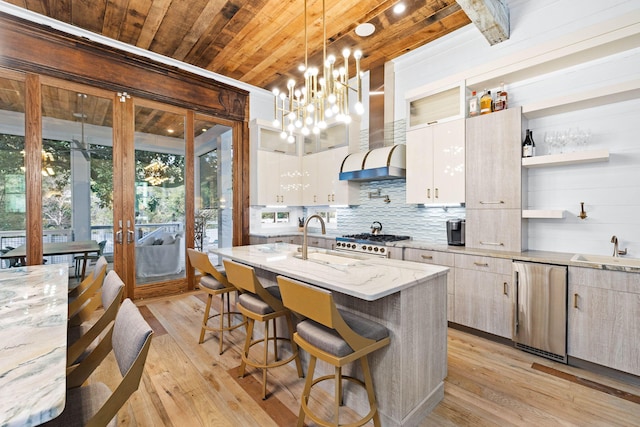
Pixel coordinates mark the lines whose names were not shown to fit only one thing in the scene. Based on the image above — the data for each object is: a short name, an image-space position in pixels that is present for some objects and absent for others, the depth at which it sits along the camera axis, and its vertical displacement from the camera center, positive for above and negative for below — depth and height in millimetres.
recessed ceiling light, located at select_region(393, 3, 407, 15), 2998 +2104
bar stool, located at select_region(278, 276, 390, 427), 1453 -697
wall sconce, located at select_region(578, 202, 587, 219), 2676 -62
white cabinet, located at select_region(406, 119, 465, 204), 3256 +524
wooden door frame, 3143 +1721
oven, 3619 -471
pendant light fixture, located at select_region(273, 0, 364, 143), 2311 +949
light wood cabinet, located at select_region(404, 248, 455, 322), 3034 -574
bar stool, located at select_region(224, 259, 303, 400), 2035 -705
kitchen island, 1634 -684
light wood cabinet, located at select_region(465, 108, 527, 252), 2832 +250
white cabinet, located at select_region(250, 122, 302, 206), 4926 +694
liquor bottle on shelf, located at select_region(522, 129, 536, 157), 2809 +600
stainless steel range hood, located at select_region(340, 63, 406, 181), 3820 +901
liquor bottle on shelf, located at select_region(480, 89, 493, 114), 3069 +1105
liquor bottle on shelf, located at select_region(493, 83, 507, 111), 3002 +1107
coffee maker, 3271 -275
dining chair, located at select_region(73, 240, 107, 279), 3505 -614
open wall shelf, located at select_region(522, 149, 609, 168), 2449 +428
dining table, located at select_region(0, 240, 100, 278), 3172 -463
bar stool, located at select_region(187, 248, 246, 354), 2619 -684
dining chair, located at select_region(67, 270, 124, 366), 1496 -621
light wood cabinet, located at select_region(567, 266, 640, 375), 2076 -845
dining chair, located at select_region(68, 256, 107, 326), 1896 -632
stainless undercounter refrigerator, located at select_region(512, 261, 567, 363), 2373 -881
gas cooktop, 3763 -409
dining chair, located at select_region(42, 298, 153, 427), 979 -647
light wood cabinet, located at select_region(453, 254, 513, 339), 2678 -846
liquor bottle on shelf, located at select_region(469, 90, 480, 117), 3208 +1120
